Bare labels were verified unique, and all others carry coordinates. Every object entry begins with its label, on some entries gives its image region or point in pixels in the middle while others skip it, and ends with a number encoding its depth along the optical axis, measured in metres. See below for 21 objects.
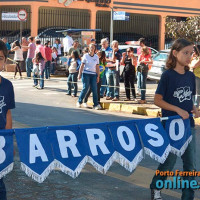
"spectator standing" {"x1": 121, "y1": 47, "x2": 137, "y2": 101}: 16.05
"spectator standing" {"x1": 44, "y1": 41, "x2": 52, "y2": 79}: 22.17
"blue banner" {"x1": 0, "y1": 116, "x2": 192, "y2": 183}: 4.89
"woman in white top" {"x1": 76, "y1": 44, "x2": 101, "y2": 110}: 14.58
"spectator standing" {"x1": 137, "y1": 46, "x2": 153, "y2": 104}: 16.05
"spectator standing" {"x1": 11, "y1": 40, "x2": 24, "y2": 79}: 22.33
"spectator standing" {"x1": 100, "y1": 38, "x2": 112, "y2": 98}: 16.59
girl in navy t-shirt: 5.73
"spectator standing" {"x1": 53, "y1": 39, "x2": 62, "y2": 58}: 25.85
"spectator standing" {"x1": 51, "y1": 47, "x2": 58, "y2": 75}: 24.89
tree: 20.58
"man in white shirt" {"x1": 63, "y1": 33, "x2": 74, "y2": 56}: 24.96
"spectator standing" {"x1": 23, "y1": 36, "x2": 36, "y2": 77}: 22.34
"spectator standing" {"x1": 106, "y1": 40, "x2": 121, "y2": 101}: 16.28
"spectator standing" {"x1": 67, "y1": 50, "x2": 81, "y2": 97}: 17.28
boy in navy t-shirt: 4.68
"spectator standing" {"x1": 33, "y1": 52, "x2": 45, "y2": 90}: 19.45
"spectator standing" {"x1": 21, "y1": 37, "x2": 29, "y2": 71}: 24.44
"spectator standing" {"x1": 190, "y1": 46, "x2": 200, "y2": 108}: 13.52
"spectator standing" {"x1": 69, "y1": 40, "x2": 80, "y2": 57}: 19.61
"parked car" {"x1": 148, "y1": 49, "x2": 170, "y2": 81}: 20.36
